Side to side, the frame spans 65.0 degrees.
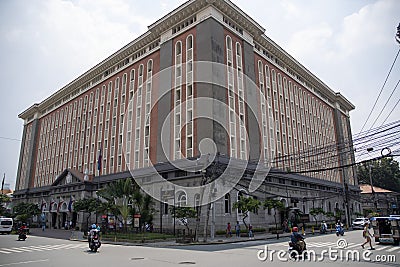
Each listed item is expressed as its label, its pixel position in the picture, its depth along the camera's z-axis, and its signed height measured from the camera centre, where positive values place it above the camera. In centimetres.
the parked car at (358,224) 4322 -119
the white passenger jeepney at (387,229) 1886 -88
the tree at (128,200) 2922 +166
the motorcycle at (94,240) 1727 -116
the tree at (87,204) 3575 +159
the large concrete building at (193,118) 3378 +1322
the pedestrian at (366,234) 1711 -102
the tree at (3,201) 5542 +330
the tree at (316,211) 4010 +57
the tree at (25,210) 4558 +136
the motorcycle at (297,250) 1307 -137
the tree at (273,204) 3328 +126
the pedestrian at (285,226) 3586 -110
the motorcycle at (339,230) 2903 -133
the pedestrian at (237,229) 2921 -116
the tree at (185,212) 2625 +43
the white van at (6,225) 3594 -60
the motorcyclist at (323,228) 3467 -134
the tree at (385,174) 7738 +979
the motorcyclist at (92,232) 1749 -73
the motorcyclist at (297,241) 1307 -102
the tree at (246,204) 2888 +110
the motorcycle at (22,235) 2588 -124
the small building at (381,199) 6380 +322
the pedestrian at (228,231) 2850 -126
